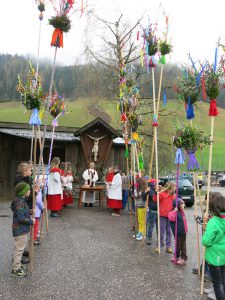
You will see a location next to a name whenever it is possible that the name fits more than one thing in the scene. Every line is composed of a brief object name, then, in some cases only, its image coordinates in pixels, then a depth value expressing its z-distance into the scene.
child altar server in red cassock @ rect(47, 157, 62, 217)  10.86
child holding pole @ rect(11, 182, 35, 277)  5.51
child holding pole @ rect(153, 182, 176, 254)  7.40
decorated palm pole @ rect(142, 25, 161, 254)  7.58
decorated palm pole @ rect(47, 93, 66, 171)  9.16
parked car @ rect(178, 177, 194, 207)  18.16
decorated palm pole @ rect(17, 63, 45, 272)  6.30
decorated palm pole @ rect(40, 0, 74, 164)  6.32
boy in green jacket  4.36
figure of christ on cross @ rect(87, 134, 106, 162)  17.72
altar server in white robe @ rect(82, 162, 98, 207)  13.89
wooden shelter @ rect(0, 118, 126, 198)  17.94
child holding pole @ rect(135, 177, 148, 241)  8.18
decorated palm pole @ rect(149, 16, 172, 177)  7.58
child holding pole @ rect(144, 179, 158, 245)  7.69
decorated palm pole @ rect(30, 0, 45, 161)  6.60
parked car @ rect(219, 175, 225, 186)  47.33
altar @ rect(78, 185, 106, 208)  13.36
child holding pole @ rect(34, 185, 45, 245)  7.06
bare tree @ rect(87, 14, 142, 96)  20.44
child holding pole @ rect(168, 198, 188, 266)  6.45
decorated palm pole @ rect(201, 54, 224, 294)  5.64
